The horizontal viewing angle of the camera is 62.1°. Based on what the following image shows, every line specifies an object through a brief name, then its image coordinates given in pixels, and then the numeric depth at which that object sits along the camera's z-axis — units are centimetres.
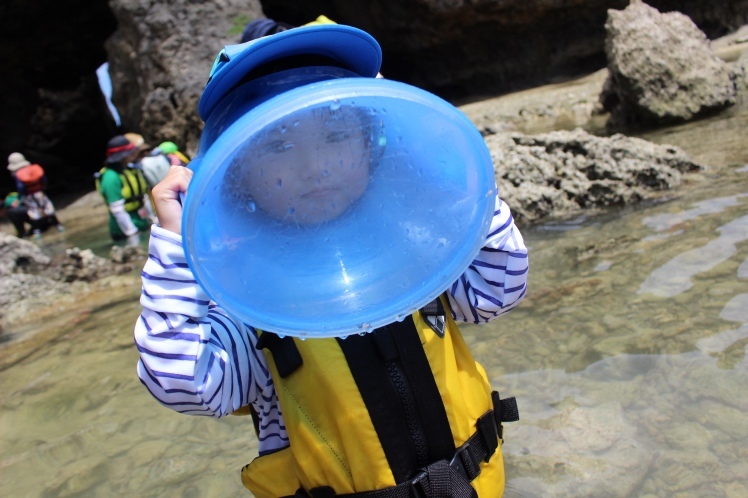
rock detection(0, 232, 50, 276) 626
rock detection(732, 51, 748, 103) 580
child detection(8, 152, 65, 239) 1028
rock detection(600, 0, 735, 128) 576
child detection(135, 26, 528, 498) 99
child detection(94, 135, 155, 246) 726
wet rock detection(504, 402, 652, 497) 150
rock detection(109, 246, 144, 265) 573
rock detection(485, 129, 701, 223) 363
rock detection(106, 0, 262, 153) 987
